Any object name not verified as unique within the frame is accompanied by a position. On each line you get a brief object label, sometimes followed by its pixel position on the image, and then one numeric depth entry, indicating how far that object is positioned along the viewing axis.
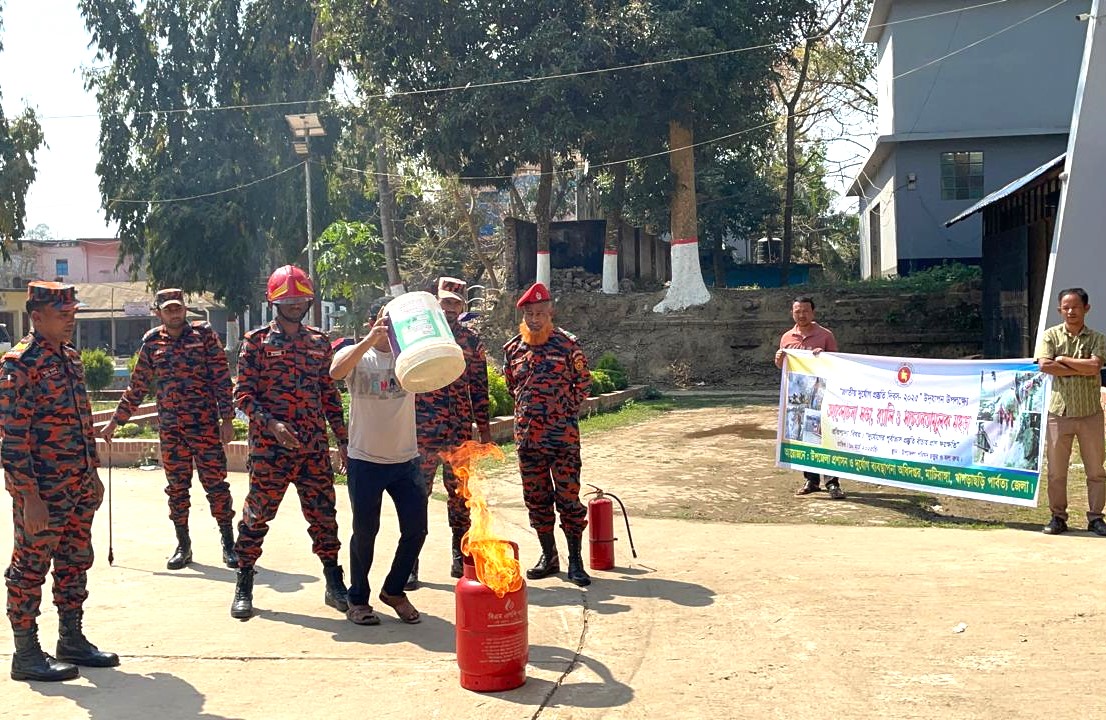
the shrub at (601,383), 19.72
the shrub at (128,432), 15.21
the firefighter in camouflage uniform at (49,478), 5.18
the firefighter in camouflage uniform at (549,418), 7.06
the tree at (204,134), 39.19
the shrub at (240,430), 13.59
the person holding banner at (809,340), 10.33
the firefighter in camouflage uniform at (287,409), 6.20
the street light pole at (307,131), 24.89
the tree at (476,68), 25.02
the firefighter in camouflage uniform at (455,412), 7.09
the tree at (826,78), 31.89
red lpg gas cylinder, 4.93
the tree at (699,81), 24.52
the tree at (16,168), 33.44
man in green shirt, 8.14
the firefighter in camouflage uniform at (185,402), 7.77
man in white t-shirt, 6.02
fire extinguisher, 7.44
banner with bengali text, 8.66
